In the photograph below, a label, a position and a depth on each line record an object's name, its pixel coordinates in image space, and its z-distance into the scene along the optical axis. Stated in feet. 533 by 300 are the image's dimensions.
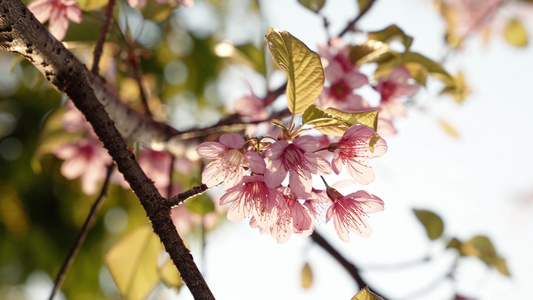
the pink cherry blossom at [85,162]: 2.58
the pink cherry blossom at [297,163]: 1.80
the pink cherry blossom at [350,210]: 1.88
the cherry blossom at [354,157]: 1.85
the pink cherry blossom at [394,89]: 2.19
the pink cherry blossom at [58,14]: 2.08
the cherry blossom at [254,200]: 1.83
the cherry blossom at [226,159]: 1.83
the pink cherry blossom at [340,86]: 2.12
